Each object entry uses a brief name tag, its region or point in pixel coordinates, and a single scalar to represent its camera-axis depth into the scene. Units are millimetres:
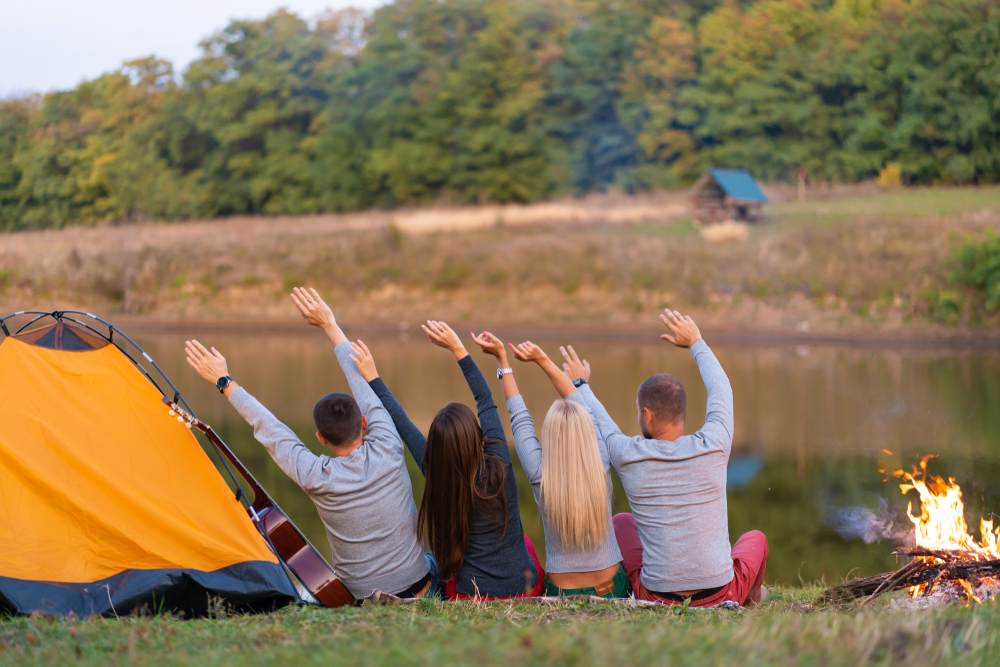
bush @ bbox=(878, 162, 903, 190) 40438
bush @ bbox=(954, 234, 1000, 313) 25953
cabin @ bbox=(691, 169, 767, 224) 34281
